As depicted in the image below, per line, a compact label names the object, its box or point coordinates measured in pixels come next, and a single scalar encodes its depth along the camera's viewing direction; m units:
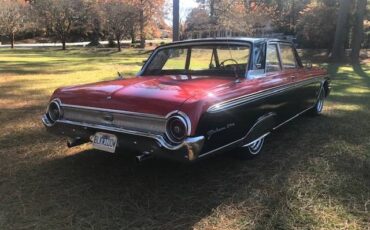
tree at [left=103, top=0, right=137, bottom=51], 34.94
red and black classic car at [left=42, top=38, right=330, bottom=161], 3.76
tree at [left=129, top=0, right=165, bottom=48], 36.19
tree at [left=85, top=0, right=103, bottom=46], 37.66
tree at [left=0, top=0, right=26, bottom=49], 37.88
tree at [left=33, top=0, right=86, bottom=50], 36.84
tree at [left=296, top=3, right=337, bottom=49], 28.22
